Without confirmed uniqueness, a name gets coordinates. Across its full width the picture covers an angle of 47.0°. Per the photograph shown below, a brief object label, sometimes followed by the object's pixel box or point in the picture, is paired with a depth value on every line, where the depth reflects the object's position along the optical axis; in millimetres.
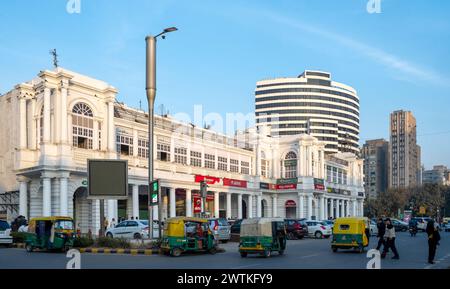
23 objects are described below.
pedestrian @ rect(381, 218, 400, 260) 20047
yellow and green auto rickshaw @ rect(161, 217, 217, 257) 21141
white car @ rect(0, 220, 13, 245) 27391
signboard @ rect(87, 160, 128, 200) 24188
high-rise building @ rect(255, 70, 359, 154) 140125
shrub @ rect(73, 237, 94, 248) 24138
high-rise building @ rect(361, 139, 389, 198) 173875
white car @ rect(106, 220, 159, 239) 31766
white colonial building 38156
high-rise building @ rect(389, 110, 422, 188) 170625
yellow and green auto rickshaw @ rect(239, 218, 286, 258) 20719
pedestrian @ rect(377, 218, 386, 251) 21594
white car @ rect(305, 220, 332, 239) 39969
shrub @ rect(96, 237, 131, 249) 23581
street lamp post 24953
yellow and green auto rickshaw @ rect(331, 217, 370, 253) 22859
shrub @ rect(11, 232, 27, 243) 28609
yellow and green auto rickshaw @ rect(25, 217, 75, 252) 23469
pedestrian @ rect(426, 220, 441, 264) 18203
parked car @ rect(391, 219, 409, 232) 54188
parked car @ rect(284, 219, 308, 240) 37750
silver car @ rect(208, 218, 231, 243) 30706
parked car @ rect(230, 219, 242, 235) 35594
